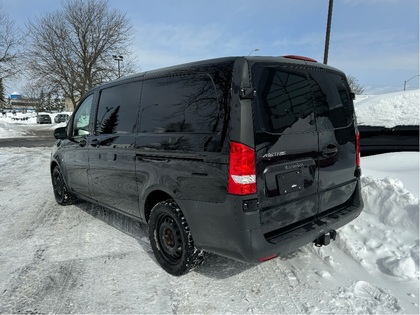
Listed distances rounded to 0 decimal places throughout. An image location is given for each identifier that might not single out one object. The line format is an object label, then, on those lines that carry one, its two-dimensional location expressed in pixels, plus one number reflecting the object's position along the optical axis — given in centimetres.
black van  258
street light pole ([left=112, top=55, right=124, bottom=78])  3068
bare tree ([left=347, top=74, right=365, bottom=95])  5924
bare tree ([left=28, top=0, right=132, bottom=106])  3020
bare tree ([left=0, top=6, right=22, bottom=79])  2607
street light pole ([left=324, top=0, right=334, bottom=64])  1425
